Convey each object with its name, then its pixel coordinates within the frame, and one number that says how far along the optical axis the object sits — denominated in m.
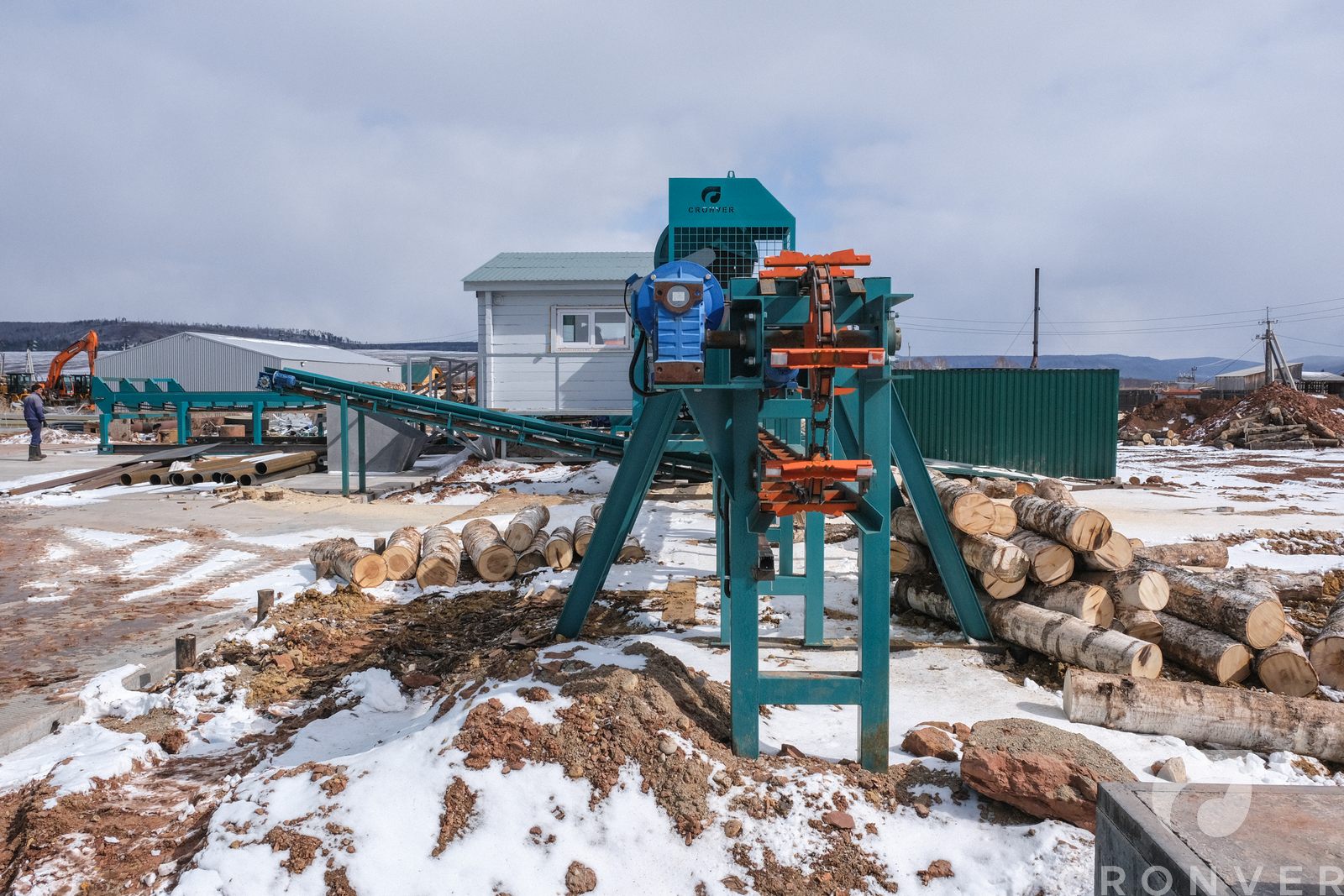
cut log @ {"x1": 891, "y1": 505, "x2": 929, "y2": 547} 7.18
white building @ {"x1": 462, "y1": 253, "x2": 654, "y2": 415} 18.77
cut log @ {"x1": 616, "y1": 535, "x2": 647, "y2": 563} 9.45
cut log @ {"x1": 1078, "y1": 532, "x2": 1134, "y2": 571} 6.23
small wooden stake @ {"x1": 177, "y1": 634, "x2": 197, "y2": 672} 6.24
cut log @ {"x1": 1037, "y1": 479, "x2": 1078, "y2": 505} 11.38
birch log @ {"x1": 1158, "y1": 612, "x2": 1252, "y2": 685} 5.46
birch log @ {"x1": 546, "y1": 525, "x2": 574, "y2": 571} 9.12
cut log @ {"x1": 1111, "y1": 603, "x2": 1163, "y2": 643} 6.00
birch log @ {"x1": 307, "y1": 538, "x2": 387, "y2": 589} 8.55
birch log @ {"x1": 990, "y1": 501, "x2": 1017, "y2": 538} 6.78
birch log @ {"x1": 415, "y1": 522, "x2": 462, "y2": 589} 8.80
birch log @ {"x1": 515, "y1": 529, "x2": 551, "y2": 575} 9.21
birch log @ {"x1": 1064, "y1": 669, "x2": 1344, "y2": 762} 4.54
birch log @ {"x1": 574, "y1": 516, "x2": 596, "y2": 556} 9.38
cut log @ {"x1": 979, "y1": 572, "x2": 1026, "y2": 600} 6.41
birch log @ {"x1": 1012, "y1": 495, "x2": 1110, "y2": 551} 6.18
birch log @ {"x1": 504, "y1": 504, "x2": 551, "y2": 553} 9.49
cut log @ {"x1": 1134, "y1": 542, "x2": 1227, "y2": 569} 7.59
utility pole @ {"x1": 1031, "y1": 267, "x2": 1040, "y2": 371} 39.00
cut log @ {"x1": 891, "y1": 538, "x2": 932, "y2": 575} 7.14
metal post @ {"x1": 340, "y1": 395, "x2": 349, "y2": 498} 15.07
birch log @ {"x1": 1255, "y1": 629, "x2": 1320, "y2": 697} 5.39
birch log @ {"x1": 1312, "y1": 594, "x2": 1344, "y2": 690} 5.53
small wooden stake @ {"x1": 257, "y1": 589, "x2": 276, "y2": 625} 7.30
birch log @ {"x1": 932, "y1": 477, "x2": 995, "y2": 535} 6.54
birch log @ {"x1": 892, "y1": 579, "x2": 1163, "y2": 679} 5.39
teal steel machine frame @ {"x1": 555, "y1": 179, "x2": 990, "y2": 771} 4.16
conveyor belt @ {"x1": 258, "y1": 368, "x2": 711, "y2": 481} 14.53
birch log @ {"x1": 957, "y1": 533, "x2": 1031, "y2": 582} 6.33
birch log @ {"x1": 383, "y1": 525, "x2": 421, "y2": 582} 8.84
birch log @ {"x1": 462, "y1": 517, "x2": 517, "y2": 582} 9.03
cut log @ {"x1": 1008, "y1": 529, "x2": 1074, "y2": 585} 6.33
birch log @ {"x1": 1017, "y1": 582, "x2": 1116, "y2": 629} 6.04
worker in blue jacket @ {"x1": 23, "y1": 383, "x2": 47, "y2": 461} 22.47
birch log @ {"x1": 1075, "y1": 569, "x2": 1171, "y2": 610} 6.09
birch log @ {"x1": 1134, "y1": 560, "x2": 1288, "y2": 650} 5.52
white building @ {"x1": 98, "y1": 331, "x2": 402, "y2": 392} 35.72
